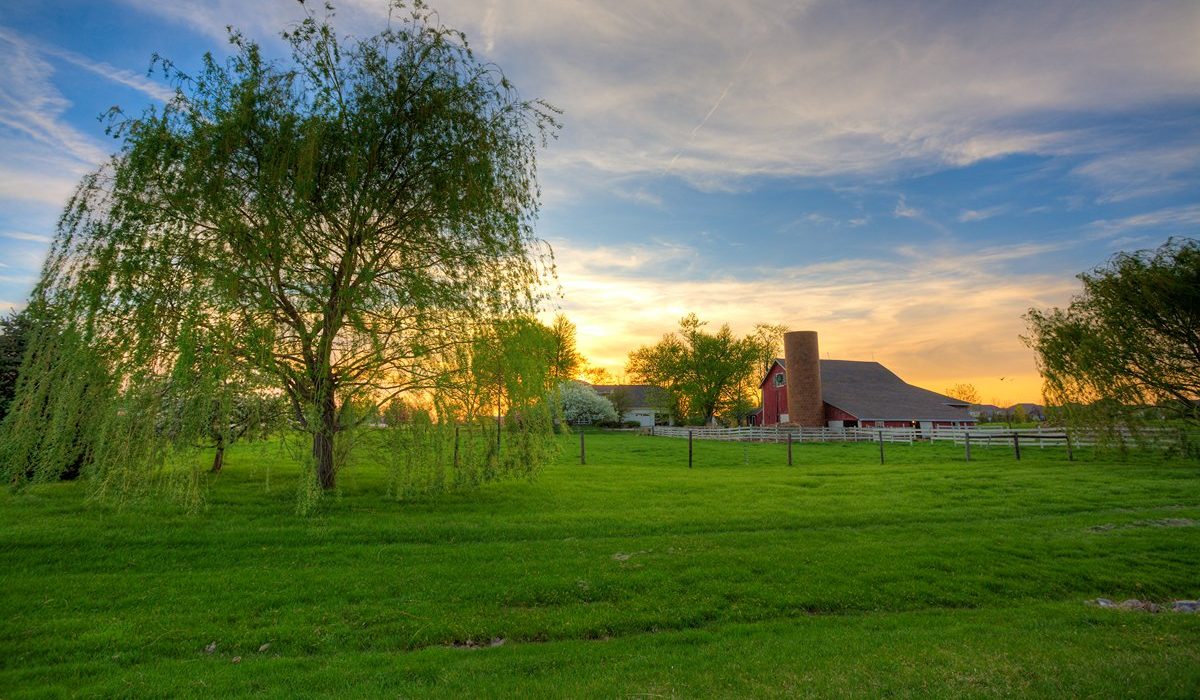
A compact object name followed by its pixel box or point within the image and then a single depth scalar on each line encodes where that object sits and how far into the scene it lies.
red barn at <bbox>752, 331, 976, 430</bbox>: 48.78
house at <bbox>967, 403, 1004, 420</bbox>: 69.44
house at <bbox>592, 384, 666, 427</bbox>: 78.75
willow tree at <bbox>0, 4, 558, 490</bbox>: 11.56
